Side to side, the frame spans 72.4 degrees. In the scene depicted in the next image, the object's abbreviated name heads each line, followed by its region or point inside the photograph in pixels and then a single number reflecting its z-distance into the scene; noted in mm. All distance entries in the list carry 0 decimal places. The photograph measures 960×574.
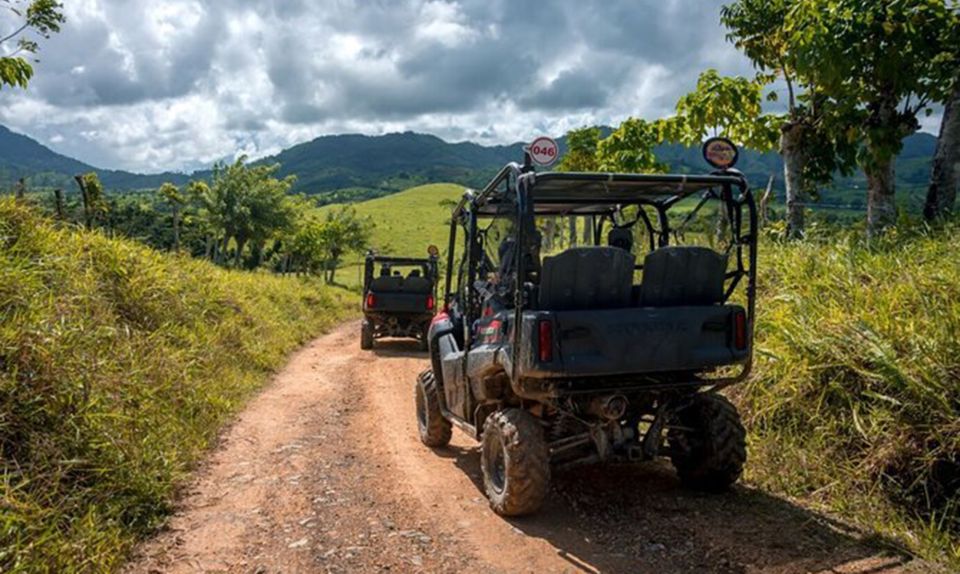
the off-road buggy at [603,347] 4492
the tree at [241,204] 35938
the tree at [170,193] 29431
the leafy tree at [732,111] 10242
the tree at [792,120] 9539
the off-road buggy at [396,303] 14961
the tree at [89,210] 12086
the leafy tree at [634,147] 15039
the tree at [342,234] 51500
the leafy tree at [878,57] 7102
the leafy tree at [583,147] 20797
